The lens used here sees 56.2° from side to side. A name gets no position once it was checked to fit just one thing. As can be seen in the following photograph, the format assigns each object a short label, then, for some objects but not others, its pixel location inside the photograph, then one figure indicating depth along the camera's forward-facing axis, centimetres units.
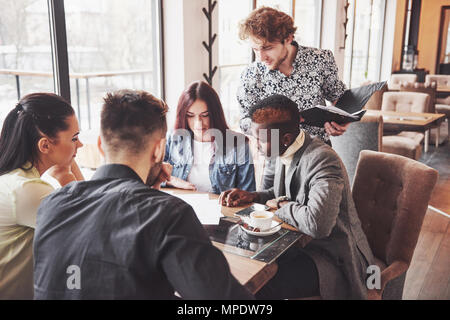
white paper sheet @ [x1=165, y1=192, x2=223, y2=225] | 154
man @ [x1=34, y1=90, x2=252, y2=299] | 77
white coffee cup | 142
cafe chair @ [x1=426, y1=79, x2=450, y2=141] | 625
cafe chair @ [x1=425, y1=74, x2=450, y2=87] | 706
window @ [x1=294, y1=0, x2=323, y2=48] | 566
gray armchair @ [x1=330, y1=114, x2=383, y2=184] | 317
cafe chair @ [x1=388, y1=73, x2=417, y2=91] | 718
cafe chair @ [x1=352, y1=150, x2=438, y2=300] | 159
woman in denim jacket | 214
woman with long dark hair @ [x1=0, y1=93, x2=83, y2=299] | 119
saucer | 140
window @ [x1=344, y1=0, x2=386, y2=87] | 719
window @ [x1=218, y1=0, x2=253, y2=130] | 384
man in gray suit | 144
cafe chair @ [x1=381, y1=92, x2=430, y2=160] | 409
